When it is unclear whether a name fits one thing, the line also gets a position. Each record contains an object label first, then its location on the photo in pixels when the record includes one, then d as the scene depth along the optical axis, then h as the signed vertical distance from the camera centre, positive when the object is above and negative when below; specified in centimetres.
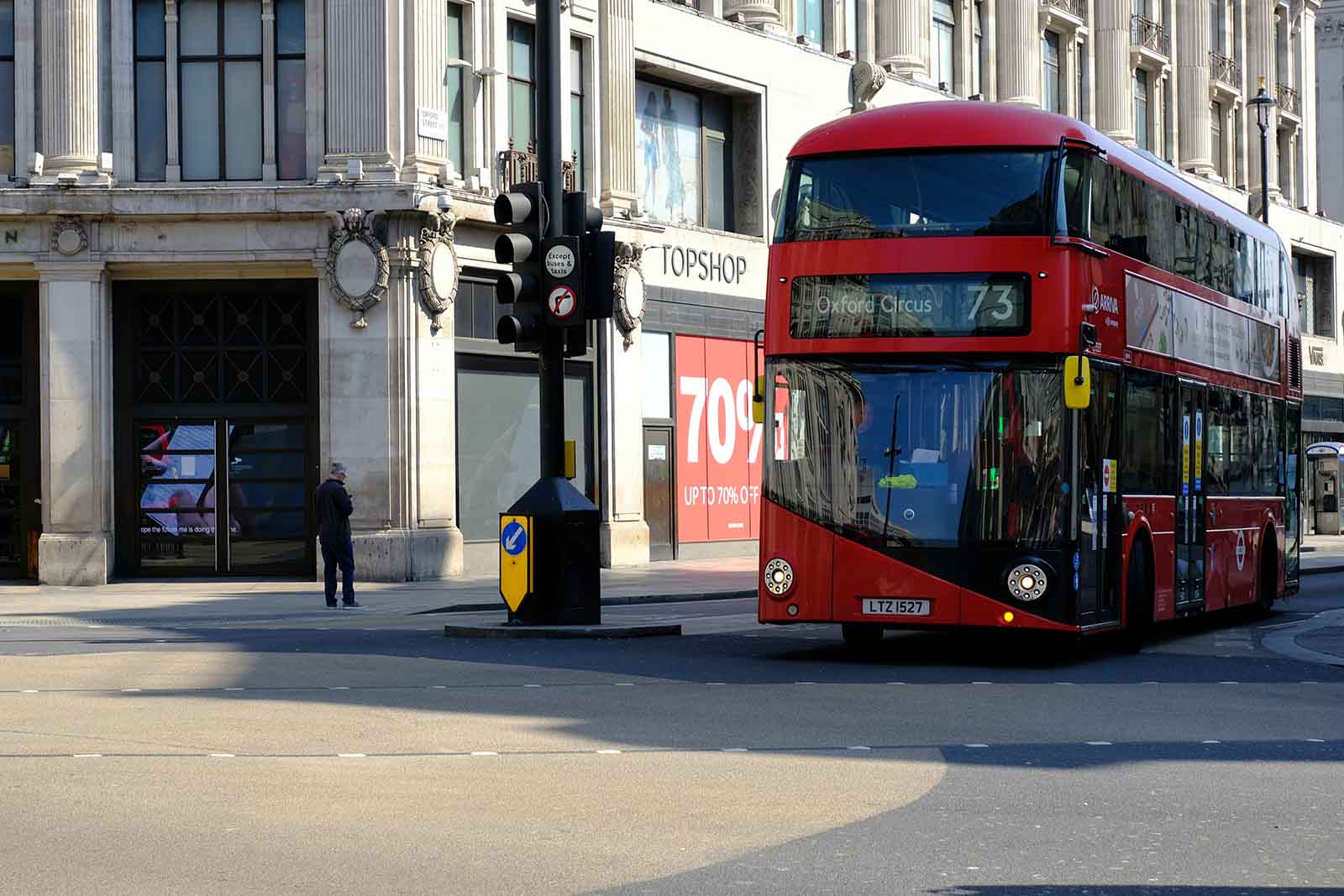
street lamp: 4684 +798
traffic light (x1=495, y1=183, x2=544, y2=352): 1822 +179
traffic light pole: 1861 +258
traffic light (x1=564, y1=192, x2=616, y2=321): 1833 +176
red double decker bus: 1562 +68
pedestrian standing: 2469 -69
